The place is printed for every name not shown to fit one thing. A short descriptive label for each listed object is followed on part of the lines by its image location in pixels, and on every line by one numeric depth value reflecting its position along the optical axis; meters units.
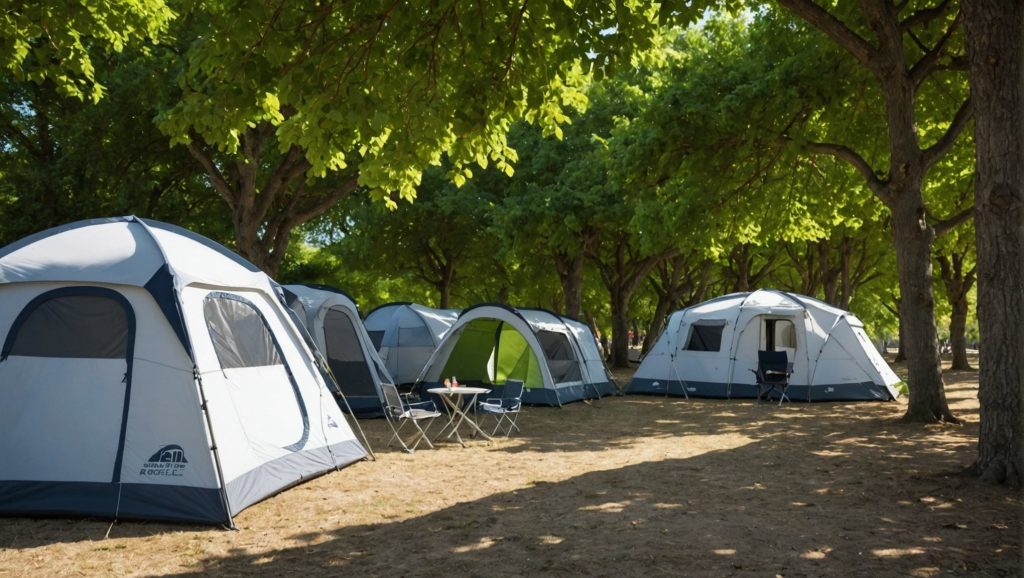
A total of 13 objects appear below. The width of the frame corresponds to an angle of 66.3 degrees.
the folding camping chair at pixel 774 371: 15.20
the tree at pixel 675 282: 26.66
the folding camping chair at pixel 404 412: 9.34
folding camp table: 9.94
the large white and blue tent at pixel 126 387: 6.00
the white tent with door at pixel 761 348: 15.69
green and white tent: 14.33
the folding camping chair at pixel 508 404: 10.49
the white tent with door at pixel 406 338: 16.89
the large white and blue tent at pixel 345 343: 12.20
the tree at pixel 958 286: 24.94
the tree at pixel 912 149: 9.92
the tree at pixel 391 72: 6.43
